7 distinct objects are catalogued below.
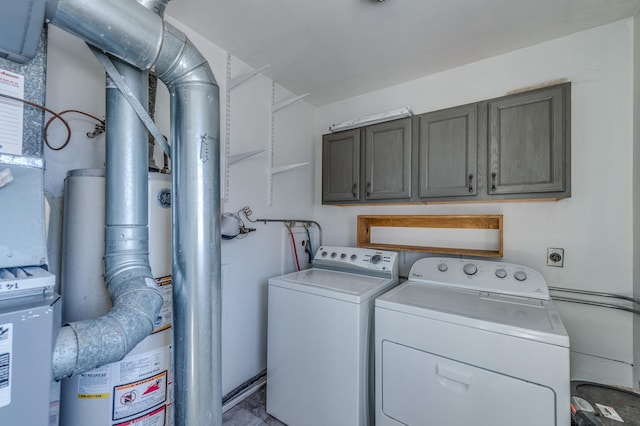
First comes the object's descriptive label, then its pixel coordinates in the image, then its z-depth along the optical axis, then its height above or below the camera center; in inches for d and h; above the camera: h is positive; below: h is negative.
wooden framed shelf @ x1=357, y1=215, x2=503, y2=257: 74.2 -4.5
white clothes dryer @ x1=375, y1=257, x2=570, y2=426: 43.2 -25.8
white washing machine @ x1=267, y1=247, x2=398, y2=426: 59.4 -32.0
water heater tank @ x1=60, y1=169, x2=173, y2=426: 36.2 -20.9
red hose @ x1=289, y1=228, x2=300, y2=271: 96.9 -13.6
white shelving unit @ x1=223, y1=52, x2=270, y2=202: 74.0 +22.2
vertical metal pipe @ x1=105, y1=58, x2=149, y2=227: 37.3 +7.7
